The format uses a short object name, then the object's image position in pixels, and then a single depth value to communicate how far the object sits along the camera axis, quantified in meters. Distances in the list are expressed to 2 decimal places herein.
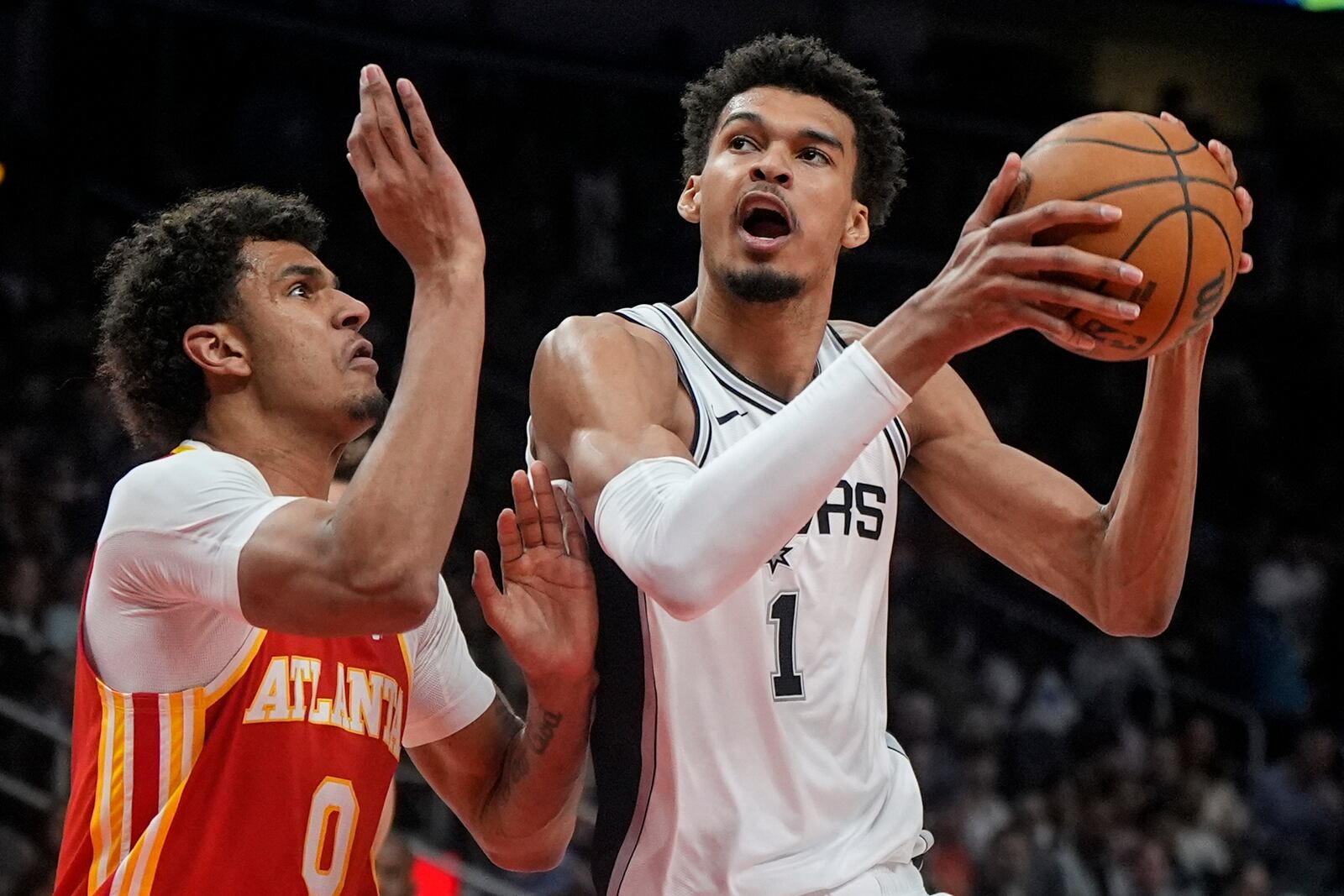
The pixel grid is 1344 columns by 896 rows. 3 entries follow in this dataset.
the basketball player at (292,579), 2.71
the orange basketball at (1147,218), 2.56
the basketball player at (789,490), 2.57
